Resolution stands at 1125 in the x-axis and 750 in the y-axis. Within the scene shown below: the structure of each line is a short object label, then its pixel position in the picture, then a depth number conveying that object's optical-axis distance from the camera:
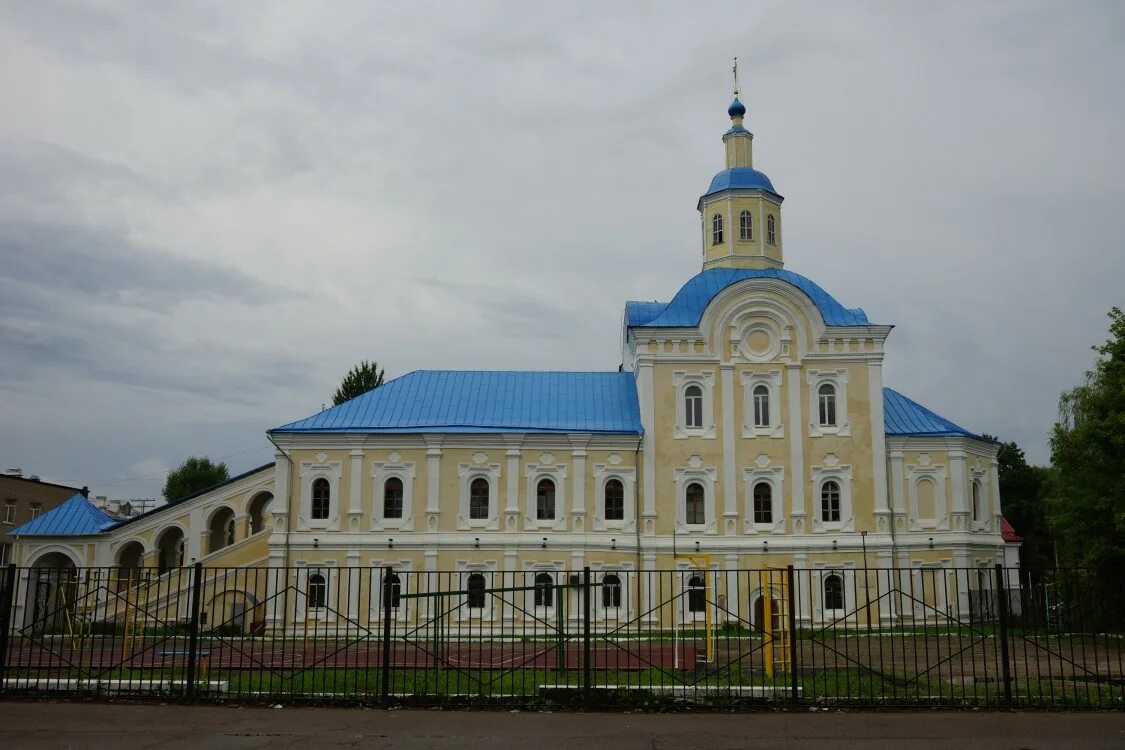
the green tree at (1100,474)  25.25
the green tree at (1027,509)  57.56
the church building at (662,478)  32.84
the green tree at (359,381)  54.38
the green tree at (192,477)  70.88
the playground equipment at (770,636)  16.67
